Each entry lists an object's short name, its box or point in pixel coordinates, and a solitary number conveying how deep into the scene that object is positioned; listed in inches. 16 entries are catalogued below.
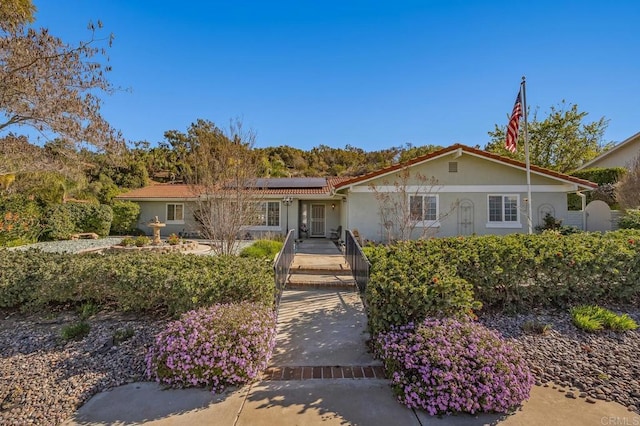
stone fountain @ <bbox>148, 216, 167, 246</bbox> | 551.3
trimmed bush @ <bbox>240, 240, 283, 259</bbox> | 409.1
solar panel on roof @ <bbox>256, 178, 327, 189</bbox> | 762.8
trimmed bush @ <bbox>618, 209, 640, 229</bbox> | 410.7
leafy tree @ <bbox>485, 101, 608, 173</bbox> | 1072.8
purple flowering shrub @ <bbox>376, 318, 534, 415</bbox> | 113.4
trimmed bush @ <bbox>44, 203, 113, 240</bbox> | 654.5
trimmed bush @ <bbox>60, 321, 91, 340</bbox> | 171.2
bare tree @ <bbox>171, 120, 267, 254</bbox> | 332.2
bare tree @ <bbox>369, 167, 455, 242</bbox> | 522.7
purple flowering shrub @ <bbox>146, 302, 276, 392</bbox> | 130.0
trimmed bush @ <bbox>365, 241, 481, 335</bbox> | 148.8
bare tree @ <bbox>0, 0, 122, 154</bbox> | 297.0
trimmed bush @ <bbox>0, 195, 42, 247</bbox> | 576.1
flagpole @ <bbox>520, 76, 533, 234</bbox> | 451.6
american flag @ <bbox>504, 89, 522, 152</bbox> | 459.8
